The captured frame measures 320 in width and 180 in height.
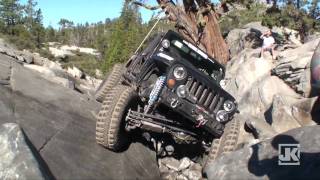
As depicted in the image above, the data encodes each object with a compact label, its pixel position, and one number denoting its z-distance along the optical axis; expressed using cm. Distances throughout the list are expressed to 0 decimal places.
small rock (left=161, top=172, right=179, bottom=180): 619
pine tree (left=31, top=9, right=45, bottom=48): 4117
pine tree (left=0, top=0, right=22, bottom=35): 4733
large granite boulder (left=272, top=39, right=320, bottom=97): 830
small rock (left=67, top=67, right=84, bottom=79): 1291
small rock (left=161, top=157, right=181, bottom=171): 656
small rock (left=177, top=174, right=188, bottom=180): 623
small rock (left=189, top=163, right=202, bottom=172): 649
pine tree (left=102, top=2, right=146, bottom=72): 3370
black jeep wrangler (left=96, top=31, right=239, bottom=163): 540
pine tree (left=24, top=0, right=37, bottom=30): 5105
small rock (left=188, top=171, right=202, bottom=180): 619
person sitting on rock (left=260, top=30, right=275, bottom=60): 1037
